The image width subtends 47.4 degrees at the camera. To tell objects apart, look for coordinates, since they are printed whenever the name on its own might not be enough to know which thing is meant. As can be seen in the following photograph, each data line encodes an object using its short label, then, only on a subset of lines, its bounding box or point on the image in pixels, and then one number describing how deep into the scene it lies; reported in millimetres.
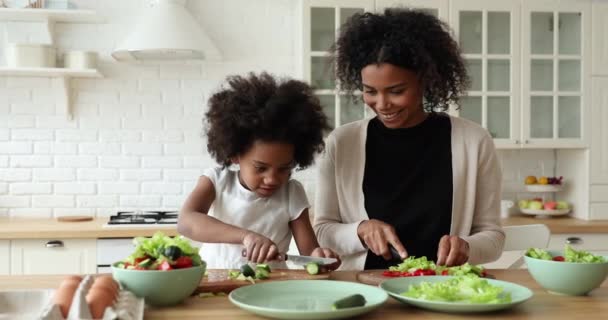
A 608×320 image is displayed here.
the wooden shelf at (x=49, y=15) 3709
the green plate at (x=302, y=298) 1165
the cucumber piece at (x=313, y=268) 1585
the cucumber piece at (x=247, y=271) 1490
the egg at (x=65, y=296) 1125
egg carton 1067
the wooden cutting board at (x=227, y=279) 1426
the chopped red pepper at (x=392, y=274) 1556
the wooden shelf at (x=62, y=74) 3674
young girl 1907
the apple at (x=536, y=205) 3977
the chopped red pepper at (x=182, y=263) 1325
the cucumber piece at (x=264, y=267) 1549
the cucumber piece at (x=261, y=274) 1529
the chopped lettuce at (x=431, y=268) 1479
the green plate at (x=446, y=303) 1223
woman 1943
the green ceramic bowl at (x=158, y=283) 1273
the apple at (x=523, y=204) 4064
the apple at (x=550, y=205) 3977
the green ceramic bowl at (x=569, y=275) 1381
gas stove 3475
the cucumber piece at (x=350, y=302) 1194
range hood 3600
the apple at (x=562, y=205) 3998
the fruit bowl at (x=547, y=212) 3951
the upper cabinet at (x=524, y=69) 3875
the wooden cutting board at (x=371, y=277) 1525
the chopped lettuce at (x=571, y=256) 1428
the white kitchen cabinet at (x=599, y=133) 3947
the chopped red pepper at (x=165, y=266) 1300
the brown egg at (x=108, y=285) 1168
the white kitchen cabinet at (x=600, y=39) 3928
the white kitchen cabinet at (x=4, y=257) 3361
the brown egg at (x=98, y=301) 1116
